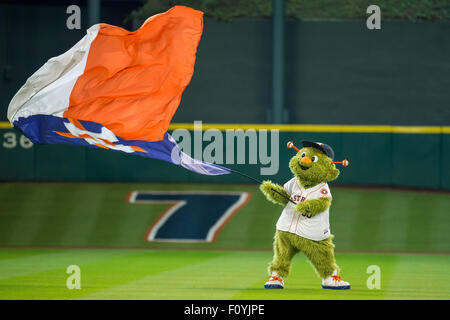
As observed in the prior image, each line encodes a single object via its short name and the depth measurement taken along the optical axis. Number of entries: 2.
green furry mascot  16.87
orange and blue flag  16.84
